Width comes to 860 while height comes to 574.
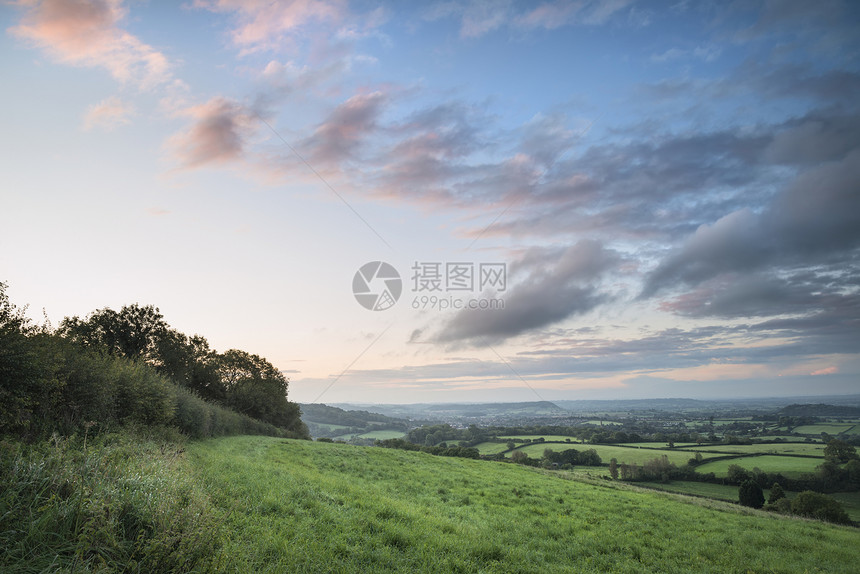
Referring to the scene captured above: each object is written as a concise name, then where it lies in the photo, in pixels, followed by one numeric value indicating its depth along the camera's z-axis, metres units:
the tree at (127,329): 45.91
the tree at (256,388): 56.50
